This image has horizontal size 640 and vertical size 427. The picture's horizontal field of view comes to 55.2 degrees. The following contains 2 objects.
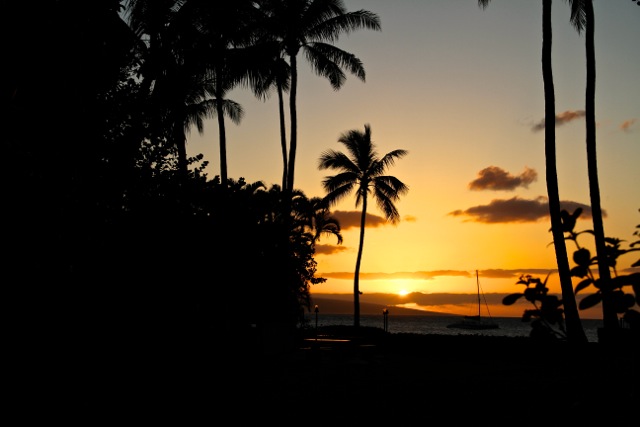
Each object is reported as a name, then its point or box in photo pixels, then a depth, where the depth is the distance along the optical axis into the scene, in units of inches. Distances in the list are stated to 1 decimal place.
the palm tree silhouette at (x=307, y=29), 1200.2
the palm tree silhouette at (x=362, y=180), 1755.7
